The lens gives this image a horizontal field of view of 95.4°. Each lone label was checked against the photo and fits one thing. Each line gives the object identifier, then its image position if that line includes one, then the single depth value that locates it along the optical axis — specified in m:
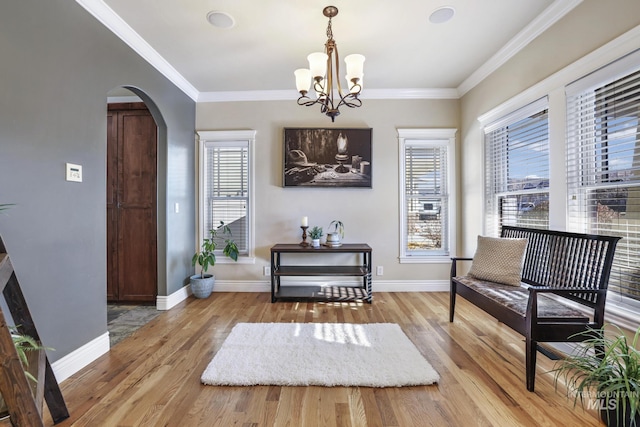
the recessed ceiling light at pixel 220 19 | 2.36
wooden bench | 1.75
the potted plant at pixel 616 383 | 1.25
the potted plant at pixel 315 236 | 3.67
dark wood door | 3.41
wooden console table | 3.48
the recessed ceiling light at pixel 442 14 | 2.33
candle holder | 3.71
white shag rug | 1.85
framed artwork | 3.86
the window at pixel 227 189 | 3.96
